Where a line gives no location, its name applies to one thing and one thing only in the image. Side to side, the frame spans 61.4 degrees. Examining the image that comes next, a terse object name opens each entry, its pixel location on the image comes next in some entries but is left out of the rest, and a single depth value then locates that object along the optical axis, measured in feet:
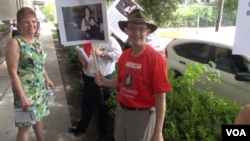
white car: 10.47
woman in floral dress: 6.77
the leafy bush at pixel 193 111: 6.92
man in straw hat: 5.35
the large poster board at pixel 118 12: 8.27
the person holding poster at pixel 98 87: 8.39
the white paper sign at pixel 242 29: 4.29
